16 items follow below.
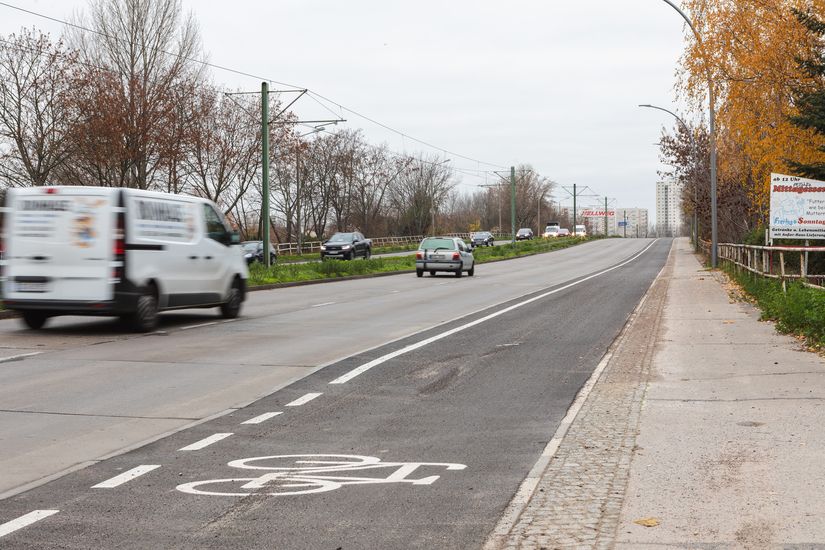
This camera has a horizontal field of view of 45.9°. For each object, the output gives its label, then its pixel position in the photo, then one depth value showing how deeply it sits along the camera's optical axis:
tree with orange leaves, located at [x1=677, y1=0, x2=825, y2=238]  23.12
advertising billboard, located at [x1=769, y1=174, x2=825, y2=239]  19.50
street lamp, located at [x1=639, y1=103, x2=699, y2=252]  48.69
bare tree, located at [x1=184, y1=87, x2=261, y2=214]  59.03
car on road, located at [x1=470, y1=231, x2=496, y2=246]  91.92
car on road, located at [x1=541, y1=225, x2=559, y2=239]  117.47
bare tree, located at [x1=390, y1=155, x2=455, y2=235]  105.38
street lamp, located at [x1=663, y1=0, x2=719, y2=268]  25.87
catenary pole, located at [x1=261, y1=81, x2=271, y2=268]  35.09
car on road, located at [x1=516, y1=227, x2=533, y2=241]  112.77
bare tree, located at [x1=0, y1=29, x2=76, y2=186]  44.12
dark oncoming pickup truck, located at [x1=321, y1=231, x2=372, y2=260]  55.31
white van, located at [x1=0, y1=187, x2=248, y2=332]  14.51
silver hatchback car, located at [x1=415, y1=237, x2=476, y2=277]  39.41
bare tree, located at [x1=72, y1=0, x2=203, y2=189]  46.75
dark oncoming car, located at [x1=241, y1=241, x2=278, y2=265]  50.94
